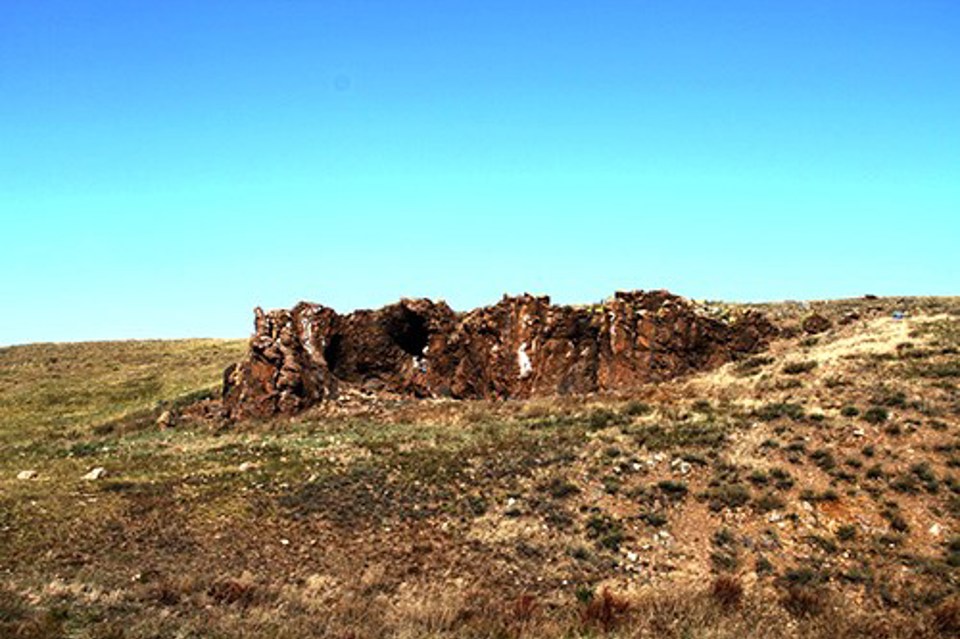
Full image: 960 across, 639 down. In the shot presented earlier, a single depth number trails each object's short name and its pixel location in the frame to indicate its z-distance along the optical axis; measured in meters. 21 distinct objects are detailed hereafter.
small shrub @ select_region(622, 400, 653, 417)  35.47
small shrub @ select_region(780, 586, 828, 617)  18.09
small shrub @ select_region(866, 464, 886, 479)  25.66
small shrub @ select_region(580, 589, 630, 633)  16.20
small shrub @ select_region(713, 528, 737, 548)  22.72
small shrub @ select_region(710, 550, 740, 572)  21.33
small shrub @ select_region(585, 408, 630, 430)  33.94
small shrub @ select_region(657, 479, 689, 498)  26.03
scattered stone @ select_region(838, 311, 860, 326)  50.03
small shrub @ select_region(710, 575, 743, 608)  18.19
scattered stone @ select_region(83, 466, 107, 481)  29.01
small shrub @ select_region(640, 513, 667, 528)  24.00
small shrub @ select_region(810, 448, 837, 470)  26.79
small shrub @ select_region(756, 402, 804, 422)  31.56
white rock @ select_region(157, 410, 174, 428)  42.91
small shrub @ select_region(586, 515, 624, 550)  22.70
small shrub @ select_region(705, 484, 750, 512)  24.80
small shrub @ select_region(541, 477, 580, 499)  26.31
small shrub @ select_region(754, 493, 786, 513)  24.38
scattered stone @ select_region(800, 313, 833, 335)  49.55
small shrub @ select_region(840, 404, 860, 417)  30.81
